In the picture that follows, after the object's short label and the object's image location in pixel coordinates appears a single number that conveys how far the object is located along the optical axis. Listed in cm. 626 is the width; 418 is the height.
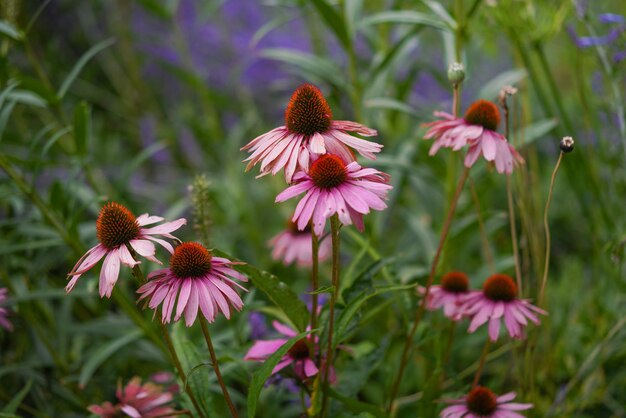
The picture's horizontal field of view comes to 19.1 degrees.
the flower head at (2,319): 138
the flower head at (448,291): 140
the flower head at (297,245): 159
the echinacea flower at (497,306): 133
